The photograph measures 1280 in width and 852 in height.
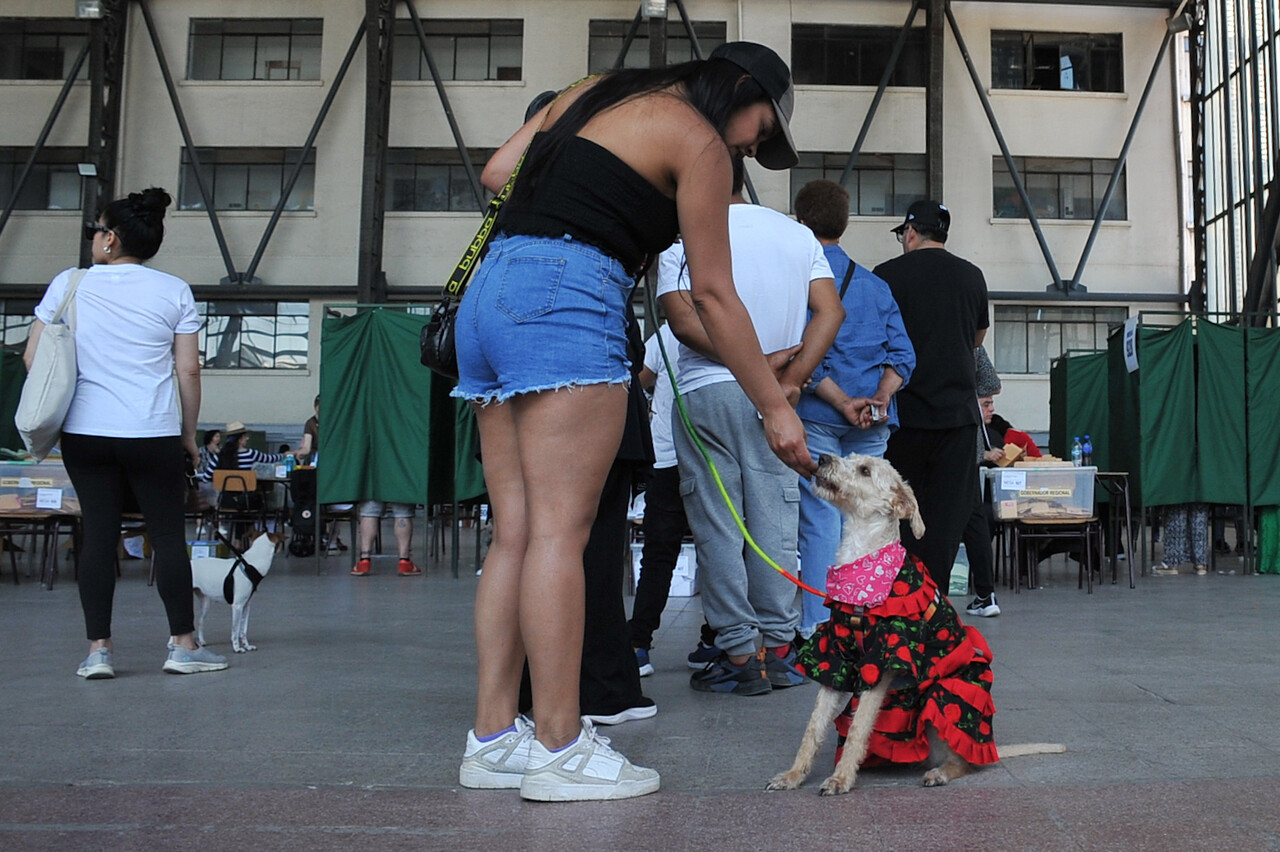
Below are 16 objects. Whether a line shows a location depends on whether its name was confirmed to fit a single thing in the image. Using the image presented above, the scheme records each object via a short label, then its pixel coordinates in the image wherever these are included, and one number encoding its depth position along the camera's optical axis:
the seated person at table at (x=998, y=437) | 9.48
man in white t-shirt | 4.30
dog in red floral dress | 2.91
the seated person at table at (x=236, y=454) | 13.00
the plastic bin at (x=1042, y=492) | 9.33
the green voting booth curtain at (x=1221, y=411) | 10.95
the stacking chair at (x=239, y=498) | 11.52
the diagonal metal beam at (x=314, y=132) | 22.89
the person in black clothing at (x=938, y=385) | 4.72
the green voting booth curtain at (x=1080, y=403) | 12.89
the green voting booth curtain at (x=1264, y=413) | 11.00
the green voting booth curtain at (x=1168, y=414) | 10.88
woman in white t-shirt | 4.54
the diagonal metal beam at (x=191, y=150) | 22.88
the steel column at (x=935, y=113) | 22.83
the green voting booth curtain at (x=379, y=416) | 10.51
